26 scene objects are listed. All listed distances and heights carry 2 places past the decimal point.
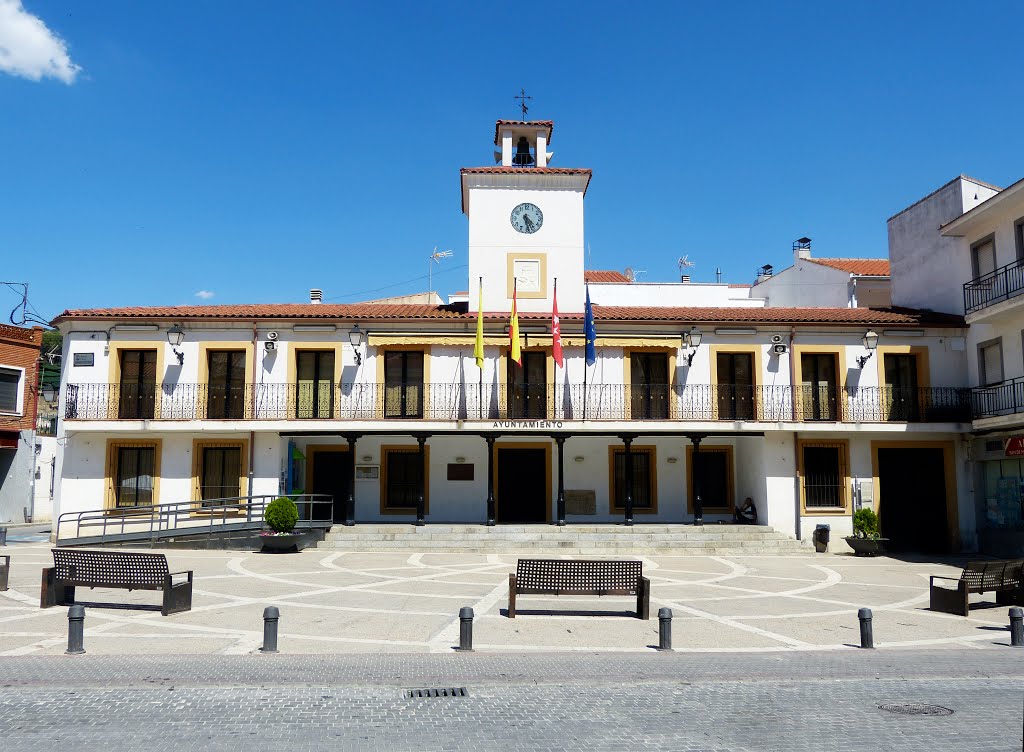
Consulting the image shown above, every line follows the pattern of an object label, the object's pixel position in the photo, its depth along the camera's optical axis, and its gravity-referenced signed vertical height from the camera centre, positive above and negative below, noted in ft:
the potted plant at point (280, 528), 67.15 -5.79
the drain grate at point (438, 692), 26.50 -7.67
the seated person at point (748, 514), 78.74 -5.33
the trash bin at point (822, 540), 74.64 -7.45
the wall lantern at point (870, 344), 77.92 +11.13
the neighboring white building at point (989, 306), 70.89 +13.88
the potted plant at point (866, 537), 71.97 -6.96
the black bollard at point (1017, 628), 34.96 -7.33
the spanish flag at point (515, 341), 75.25 +10.94
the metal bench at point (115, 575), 39.24 -5.73
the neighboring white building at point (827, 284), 110.63 +25.20
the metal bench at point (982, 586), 42.47 -6.79
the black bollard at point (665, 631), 32.99 -7.00
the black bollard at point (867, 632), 33.76 -7.24
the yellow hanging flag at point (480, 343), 74.64 +10.60
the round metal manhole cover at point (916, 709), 25.12 -7.84
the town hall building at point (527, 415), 77.10 +4.24
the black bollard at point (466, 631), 32.32 -6.88
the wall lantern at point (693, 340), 79.36 +11.66
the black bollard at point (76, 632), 31.07 -6.65
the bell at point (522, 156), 93.86 +34.92
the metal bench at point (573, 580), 39.65 -5.94
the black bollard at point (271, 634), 31.42 -6.82
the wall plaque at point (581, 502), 81.82 -4.42
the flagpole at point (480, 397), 77.82 +5.91
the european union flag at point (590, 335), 75.00 +11.40
